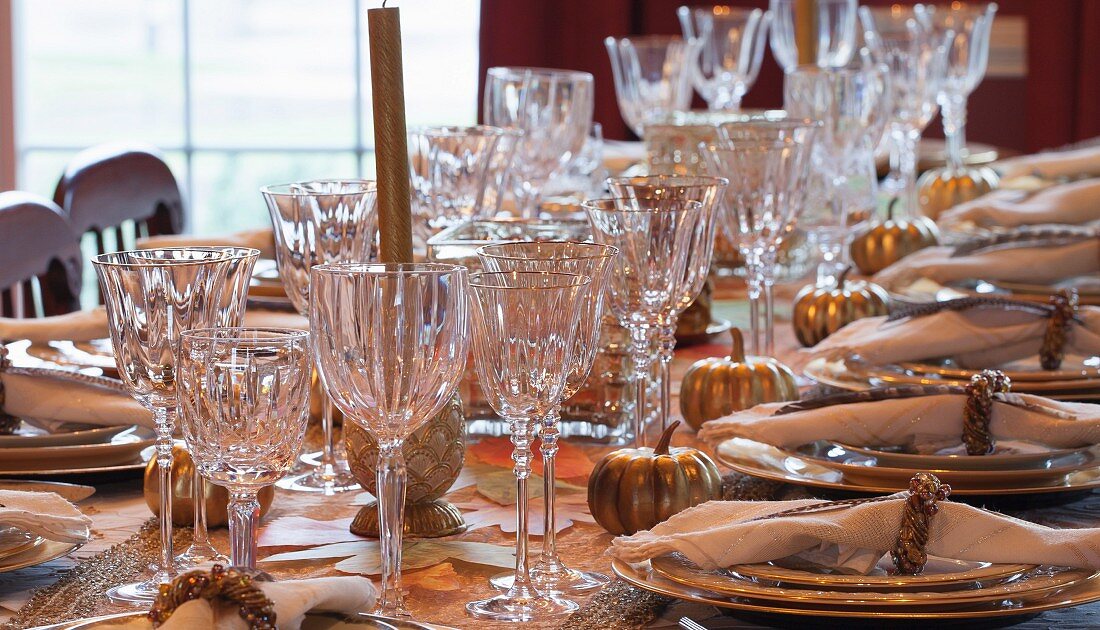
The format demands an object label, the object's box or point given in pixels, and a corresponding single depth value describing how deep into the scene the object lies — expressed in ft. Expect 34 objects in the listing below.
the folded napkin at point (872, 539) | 6.13
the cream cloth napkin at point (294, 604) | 5.65
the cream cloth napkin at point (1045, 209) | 10.57
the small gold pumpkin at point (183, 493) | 6.73
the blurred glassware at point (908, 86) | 11.78
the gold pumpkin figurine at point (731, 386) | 7.56
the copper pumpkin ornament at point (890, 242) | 10.72
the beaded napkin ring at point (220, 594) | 5.66
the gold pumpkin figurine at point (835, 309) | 8.70
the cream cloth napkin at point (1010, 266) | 9.07
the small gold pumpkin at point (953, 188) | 13.23
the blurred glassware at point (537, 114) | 10.12
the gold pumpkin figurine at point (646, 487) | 6.61
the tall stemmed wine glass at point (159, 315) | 6.34
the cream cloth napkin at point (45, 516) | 6.32
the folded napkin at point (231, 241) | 9.30
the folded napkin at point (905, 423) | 6.95
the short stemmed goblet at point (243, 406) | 6.02
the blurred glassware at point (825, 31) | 15.03
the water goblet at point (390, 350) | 6.03
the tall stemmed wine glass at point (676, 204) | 7.06
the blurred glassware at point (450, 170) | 8.13
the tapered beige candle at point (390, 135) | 6.45
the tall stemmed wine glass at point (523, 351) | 6.19
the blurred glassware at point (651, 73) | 13.29
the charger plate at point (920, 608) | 6.00
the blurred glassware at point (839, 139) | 9.28
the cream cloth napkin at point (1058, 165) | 12.64
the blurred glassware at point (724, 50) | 14.62
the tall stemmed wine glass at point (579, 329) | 6.29
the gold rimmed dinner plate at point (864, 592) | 6.01
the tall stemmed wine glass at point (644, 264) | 6.94
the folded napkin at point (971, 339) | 7.76
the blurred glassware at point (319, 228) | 7.07
